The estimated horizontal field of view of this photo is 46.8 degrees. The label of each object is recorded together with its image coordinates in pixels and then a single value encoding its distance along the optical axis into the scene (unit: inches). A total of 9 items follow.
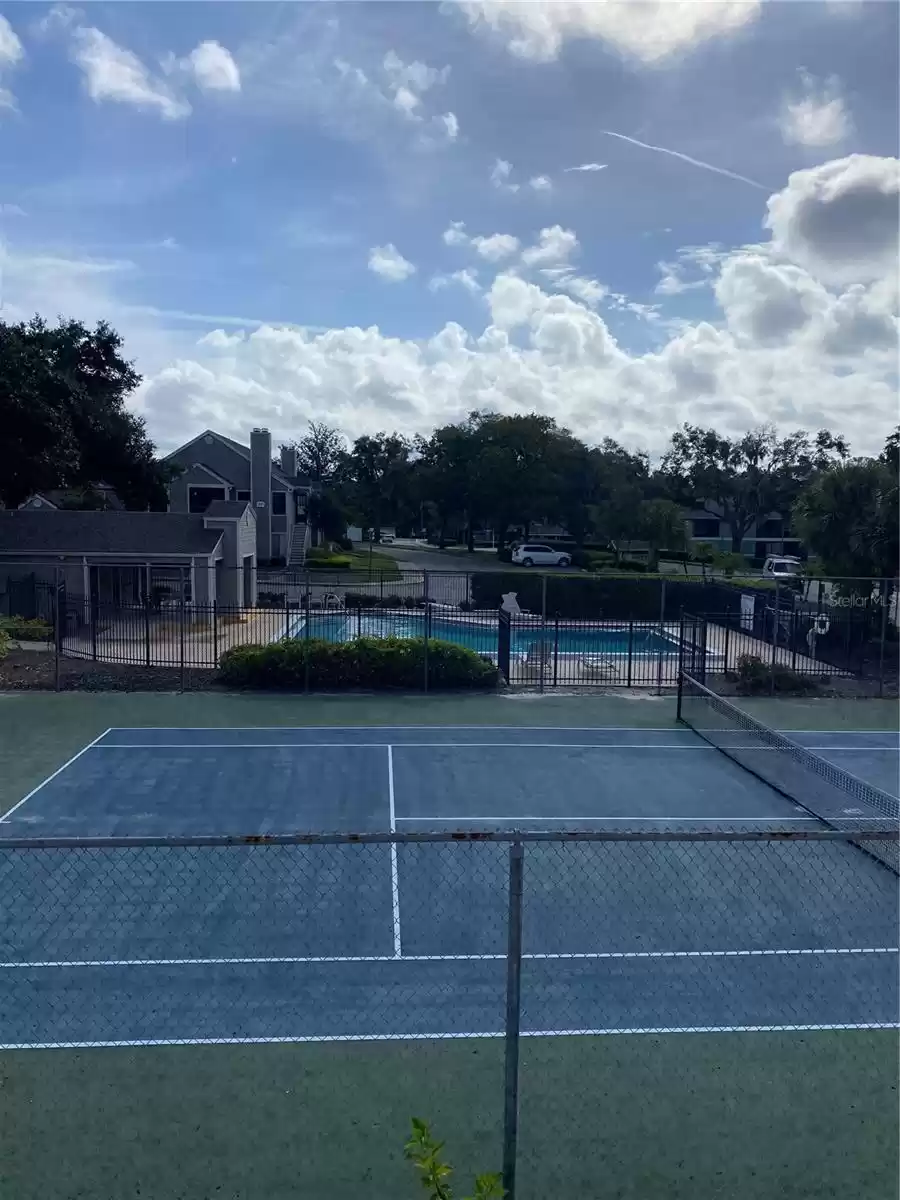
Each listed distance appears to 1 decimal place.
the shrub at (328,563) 2119.8
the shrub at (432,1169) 139.4
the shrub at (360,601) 1365.7
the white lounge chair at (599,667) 912.3
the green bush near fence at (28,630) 993.5
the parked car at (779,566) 1979.6
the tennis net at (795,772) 448.5
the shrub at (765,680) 853.2
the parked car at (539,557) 2322.8
